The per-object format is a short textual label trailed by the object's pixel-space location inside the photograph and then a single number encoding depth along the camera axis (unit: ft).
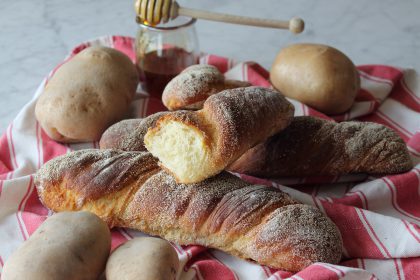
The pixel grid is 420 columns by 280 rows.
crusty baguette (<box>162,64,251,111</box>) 4.53
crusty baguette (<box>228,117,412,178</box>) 4.38
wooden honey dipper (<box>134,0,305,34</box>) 5.14
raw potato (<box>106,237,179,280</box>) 3.18
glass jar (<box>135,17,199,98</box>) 5.38
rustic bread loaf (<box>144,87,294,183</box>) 3.82
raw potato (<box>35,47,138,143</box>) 4.69
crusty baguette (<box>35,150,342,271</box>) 3.60
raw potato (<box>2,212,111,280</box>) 3.18
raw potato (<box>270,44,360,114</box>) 5.03
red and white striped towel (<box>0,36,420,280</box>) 3.68
